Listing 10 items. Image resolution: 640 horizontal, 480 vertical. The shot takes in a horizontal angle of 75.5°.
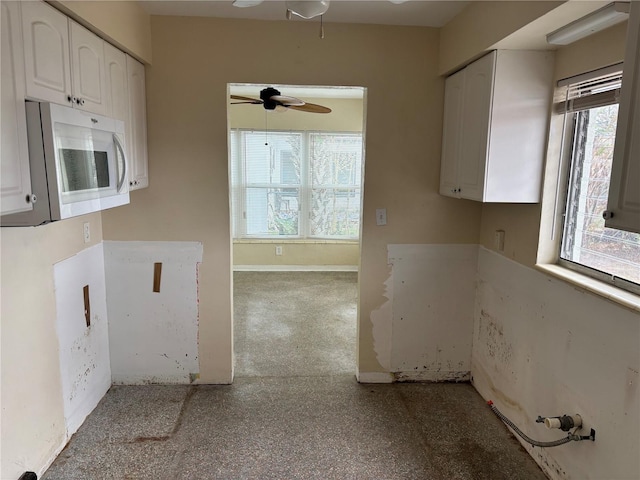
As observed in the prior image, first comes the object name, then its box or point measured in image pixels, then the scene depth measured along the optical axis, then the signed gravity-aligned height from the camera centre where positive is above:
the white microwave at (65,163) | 1.41 +0.03
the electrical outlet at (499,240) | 2.57 -0.38
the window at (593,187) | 1.76 -0.03
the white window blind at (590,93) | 1.75 +0.40
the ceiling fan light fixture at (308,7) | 1.54 +0.63
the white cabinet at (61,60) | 1.48 +0.45
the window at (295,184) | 5.86 -0.12
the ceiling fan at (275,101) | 3.40 +0.63
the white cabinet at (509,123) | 2.11 +0.30
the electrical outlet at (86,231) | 2.48 -0.36
